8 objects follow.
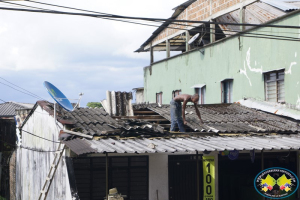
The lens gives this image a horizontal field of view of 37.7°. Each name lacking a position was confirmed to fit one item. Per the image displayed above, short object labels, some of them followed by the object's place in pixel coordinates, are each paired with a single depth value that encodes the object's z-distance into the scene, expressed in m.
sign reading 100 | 12.86
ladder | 13.65
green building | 17.20
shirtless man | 14.75
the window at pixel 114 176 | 14.16
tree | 70.61
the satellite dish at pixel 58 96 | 14.27
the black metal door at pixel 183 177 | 15.04
